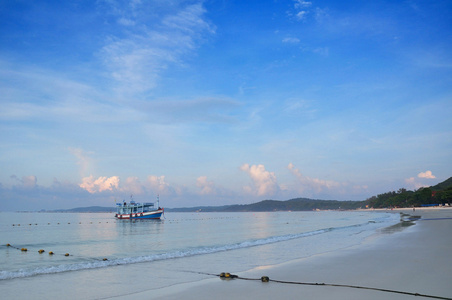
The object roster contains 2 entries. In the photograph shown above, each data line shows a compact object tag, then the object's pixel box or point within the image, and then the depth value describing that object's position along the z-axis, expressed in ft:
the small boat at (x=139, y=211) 312.91
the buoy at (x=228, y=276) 38.65
